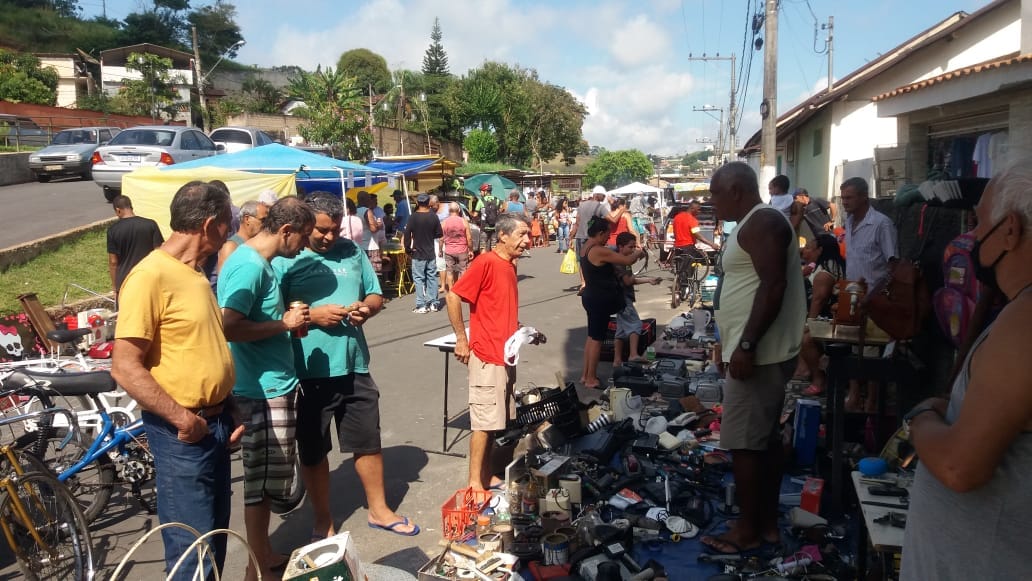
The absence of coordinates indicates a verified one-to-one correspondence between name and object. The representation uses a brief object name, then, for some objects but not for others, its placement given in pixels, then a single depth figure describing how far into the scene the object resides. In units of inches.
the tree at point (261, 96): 2124.8
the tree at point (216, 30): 2832.2
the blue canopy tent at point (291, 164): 457.4
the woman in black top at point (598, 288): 283.7
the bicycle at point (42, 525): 142.3
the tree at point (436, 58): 3432.6
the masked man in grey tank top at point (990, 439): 62.3
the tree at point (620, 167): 3442.4
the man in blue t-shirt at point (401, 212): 639.5
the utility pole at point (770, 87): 598.6
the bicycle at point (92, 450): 173.8
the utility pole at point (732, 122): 1764.8
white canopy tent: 1090.2
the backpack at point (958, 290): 158.9
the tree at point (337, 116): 1058.1
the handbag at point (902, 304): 185.9
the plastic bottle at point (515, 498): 182.2
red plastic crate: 171.3
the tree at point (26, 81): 1393.9
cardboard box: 73.5
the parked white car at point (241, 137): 875.4
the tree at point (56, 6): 2583.7
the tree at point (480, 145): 2178.9
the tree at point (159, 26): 2568.7
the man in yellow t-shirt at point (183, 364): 107.1
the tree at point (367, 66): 2942.9
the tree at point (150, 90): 1416.1
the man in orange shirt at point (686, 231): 503.2
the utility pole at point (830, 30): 1792.6
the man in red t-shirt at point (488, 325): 184.5
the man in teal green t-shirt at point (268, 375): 141.5
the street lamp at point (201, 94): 1436.5
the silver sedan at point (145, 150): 630.5
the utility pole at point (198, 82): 1427.2
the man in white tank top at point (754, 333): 147.5
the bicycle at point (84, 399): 189.6
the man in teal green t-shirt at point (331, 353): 158.9
